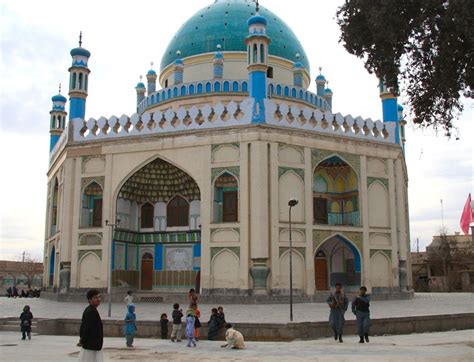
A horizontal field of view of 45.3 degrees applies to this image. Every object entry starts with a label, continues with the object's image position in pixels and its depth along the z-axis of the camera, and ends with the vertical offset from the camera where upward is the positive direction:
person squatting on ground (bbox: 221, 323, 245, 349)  9.16 -1.06
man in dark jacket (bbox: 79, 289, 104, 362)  5.30 -0.59
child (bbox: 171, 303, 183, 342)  10.20 -0.94
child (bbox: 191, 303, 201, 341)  10.28 -0.88
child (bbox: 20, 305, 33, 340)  10.80 -0.91
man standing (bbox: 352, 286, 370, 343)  9.66 -0.70
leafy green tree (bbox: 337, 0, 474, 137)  8.39 +3.48
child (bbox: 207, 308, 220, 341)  10.69 -1.00
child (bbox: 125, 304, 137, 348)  9.52 -0.91
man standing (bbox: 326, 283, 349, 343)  9.85 -0.63
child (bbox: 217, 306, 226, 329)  10.72 -0.84
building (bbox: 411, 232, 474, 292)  39.16 +0.32
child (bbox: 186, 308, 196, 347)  9.80 -0.97
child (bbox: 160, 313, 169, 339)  10.78 -1.00
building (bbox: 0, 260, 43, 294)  46.38 -0.05
